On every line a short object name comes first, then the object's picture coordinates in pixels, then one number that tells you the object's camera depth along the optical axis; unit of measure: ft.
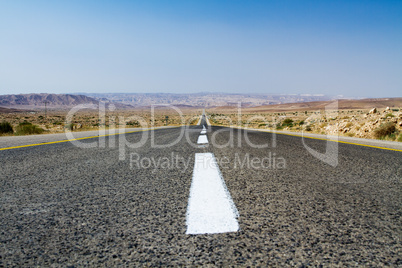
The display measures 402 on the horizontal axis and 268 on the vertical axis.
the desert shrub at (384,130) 37.93
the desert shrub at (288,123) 74.13
